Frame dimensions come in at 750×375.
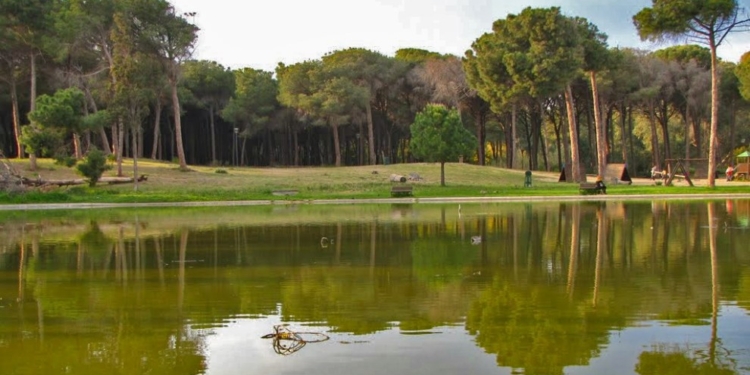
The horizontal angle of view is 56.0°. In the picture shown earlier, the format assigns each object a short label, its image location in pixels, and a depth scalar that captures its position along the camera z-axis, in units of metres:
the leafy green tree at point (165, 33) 46.97
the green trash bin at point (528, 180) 47.31
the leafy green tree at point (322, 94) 63.47
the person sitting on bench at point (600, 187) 39.88
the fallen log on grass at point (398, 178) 48.94
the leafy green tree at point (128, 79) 41.00
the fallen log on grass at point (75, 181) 40.12
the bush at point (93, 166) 40.69
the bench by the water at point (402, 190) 39.69
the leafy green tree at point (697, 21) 40.53
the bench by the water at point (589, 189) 40.03
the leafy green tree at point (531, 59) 46.78
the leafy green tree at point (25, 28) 43.28
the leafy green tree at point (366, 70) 66.31
